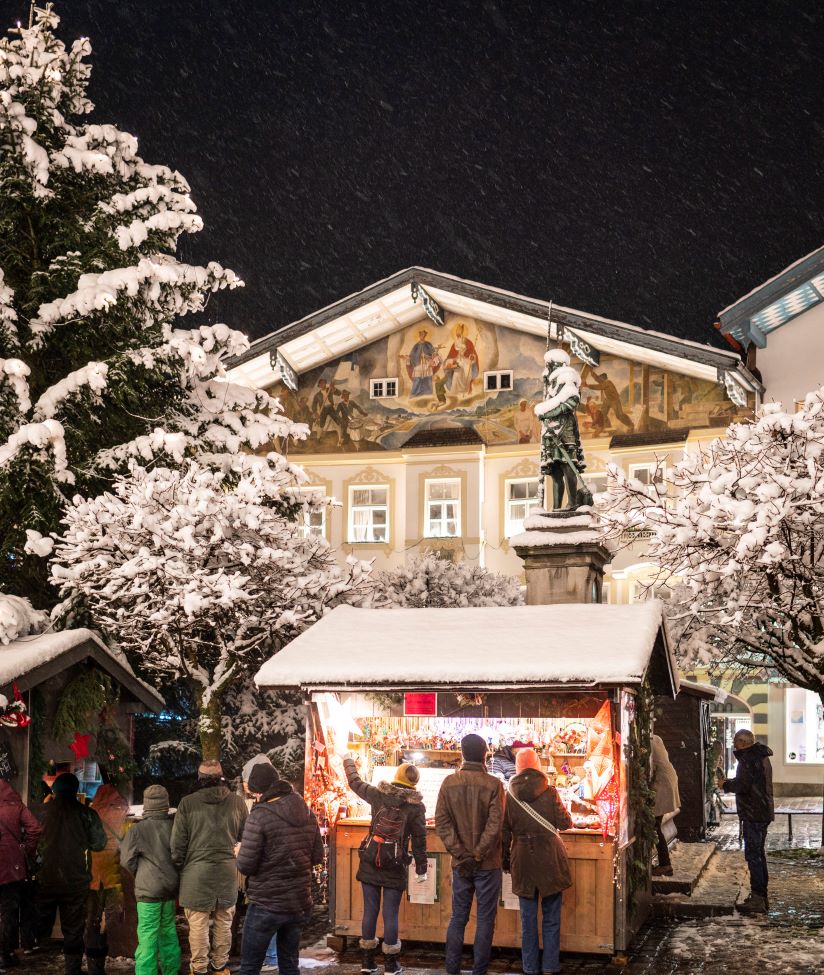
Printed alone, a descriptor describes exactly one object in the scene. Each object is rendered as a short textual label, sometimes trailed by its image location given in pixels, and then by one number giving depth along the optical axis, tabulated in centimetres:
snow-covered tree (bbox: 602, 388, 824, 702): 1470
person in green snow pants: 980
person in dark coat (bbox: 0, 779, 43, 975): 1104
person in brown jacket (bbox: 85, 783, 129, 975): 1083
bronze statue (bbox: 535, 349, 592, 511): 1588
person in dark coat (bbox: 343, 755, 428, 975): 1066
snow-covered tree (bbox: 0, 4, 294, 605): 1741
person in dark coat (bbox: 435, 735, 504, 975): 1050
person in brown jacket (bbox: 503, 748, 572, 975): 1074
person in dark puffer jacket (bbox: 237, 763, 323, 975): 914
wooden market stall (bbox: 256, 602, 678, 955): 1146
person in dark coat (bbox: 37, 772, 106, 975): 1067
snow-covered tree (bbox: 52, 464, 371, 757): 1694
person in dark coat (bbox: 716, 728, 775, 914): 1440
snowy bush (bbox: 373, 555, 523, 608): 2805
